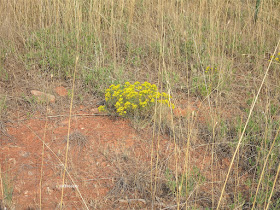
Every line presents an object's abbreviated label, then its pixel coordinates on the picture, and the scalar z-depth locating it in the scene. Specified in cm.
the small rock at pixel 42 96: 359
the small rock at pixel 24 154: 284
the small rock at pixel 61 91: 379
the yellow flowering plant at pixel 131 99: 309
